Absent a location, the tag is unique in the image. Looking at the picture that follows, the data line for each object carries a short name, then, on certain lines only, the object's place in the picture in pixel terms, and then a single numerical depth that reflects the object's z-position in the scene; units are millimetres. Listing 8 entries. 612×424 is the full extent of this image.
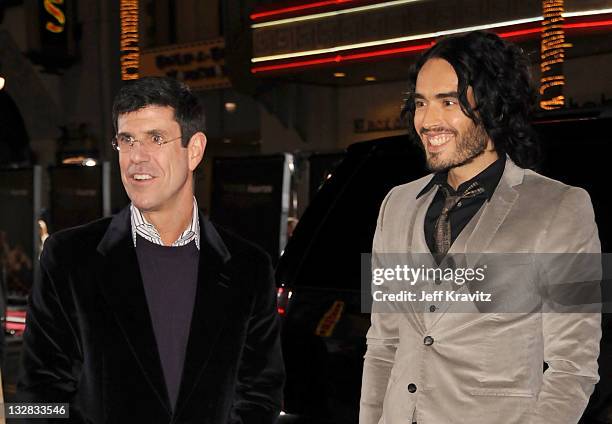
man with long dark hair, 2527
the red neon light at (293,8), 17436
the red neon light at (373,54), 14055
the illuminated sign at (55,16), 23422
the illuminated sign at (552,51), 9703
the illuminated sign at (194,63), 22734
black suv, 3172
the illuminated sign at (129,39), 12320
